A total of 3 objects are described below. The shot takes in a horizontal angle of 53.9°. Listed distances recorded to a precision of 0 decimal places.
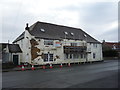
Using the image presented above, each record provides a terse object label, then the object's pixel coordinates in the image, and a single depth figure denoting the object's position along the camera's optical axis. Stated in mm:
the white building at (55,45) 23266
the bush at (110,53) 44656
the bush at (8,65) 20055
